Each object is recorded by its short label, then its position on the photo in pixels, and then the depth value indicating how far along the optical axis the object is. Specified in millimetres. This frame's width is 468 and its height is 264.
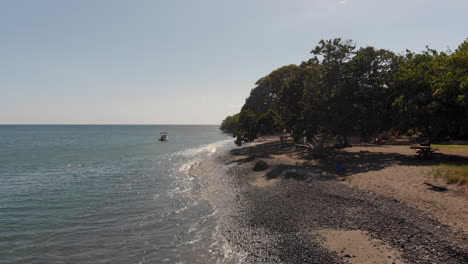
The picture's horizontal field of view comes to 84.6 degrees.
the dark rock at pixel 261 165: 30269
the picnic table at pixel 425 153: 23912
